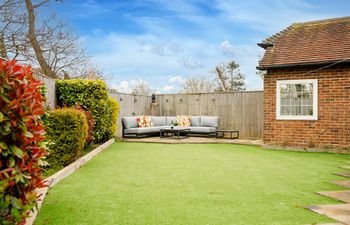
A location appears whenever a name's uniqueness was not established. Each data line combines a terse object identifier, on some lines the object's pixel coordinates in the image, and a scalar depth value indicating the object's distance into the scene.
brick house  10.33
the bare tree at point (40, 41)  11.91
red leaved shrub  2.02
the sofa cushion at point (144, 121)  14.78
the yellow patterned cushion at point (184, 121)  15.50
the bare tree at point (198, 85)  26.52
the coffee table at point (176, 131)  13.89
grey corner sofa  14.35
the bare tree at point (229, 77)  26.44
